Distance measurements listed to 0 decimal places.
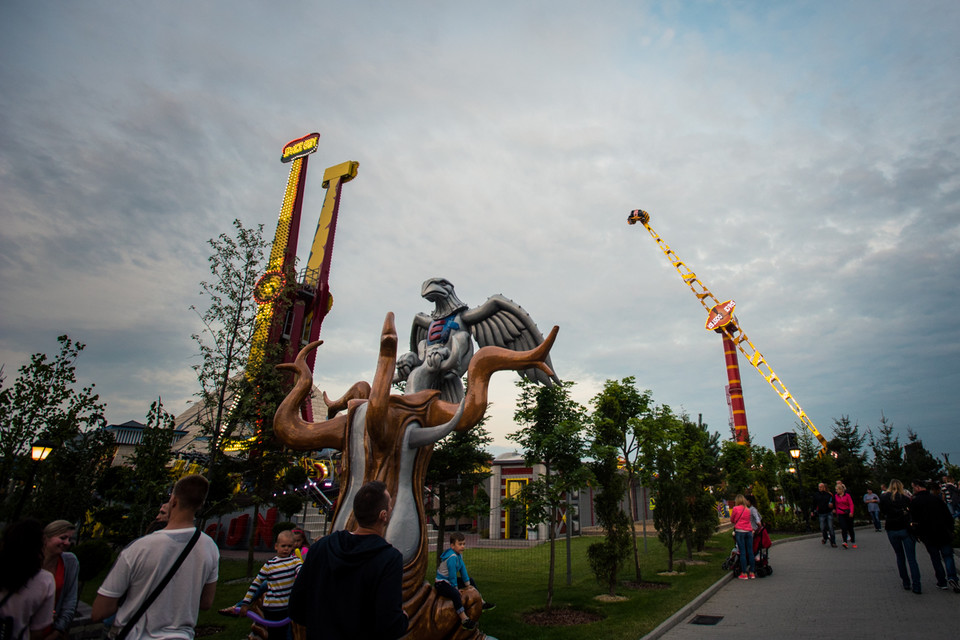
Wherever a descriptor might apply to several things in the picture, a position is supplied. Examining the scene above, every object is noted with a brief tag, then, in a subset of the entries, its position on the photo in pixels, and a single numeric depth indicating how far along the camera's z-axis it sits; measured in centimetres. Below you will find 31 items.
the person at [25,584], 285
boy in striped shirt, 442
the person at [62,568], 352
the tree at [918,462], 2532
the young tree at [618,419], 1108
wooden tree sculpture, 488
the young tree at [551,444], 956
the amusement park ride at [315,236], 2577
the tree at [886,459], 2843
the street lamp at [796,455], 1973
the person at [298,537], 480
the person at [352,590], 228
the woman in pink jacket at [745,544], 986
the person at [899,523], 748
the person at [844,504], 1257
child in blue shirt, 493
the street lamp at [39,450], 880
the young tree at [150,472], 787
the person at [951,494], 1267
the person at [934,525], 715
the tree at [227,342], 865
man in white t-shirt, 246
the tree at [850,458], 2214
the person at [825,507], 1292
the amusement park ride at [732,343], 5016
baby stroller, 1025
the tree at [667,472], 1174
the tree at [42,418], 858
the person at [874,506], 1644
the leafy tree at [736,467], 2136
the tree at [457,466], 1366
